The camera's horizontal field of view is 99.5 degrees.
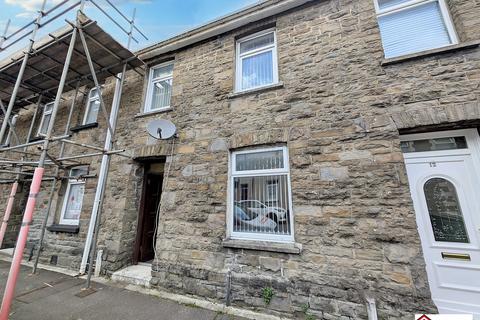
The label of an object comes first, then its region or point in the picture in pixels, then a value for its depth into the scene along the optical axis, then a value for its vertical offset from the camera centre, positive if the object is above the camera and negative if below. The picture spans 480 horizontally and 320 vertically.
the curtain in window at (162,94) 5.31 +3.04
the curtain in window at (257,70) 4.33 +3.03
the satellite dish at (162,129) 4.34 +1.72
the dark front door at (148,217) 4.94 -0.14
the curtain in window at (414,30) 3.36 +3.05
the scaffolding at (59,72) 3.31 +3.59
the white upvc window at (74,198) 5.51 +0.34
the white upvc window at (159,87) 5.34 +3.25
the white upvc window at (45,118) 7.23 +3.22
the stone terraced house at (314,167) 2.78 +0.76
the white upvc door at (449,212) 2.62 +0.02
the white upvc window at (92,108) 6.19 +3.09
